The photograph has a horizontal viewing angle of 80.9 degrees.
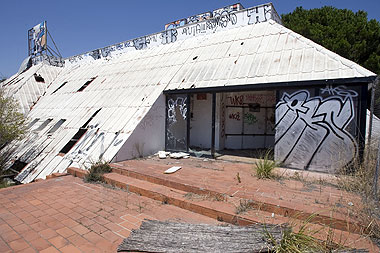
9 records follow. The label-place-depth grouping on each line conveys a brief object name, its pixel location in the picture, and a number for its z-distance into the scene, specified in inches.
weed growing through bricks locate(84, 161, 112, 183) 231.0
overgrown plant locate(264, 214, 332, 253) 96.5
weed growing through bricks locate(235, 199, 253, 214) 143.4
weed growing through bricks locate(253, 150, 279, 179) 210.8
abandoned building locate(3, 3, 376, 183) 224.2
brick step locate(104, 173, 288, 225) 136.0
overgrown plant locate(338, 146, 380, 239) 115.6
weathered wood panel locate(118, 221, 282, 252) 105.3
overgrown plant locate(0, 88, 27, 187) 321.7
